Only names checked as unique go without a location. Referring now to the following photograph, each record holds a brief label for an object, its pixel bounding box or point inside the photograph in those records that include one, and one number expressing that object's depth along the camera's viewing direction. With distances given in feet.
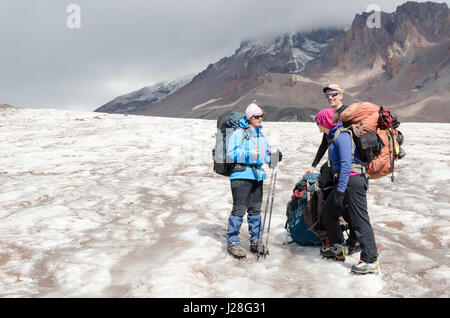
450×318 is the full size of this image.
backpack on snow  16.46
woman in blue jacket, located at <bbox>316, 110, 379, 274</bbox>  13.39
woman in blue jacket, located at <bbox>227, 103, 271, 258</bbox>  15.92
